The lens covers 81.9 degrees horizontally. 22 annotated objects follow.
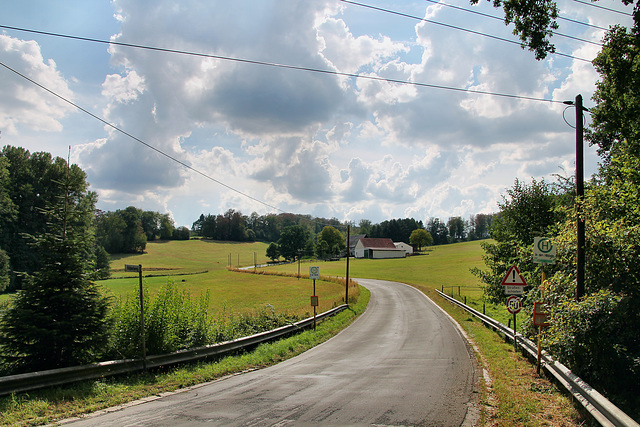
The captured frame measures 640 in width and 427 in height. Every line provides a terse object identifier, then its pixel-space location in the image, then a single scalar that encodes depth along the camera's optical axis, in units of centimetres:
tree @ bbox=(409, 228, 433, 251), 13023
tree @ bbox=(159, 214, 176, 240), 14225
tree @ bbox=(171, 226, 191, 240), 14688
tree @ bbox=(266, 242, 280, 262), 11819
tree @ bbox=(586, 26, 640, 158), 1195
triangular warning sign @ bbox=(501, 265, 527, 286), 1238
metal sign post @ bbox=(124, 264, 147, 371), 917
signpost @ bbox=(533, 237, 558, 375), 1039
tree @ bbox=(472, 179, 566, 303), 2355
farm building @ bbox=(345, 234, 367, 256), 13098
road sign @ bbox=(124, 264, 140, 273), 876
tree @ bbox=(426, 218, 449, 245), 16162
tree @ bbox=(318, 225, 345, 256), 12716
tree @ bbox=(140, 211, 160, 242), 13609
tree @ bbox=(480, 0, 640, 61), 1020
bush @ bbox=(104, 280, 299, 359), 957
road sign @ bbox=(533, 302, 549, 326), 933
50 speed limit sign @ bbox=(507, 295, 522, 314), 1282
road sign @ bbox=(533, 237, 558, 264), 1040
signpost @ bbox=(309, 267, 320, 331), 2111
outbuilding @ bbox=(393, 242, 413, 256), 12812
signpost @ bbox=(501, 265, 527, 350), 1234
